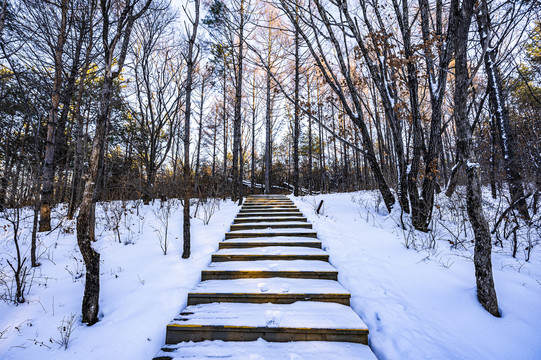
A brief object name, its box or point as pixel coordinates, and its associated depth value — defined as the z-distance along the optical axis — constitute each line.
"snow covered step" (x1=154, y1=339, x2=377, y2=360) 1.71
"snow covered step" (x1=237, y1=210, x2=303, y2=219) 5.30
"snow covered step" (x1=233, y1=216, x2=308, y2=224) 4.87
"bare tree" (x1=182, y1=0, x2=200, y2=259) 3.32
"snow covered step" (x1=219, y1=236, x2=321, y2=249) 3.57
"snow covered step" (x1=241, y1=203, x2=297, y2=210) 6.17
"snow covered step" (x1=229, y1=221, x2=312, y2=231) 4.44
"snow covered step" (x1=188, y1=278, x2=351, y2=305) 2.32
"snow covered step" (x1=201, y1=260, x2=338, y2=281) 2.74
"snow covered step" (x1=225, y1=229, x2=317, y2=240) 3.98
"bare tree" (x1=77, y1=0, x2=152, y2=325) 2.20
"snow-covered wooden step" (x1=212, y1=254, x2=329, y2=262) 3.15
